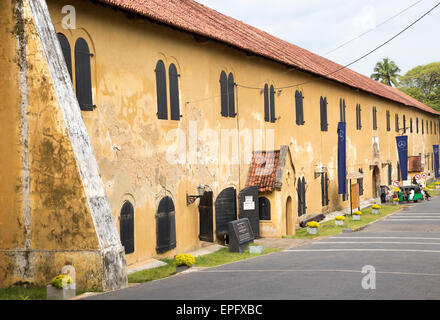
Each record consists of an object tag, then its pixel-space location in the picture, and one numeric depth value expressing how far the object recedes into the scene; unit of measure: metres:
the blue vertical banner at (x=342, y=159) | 30.12
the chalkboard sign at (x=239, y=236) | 18.30
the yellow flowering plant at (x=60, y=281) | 10.13
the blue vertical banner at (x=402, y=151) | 43.41
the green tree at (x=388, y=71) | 79.56
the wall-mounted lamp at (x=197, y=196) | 18.50
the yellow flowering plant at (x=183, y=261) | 14.41
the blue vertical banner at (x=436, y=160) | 65.03
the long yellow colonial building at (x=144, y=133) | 11.05
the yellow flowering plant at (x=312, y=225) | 23.48
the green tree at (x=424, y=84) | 76.94
